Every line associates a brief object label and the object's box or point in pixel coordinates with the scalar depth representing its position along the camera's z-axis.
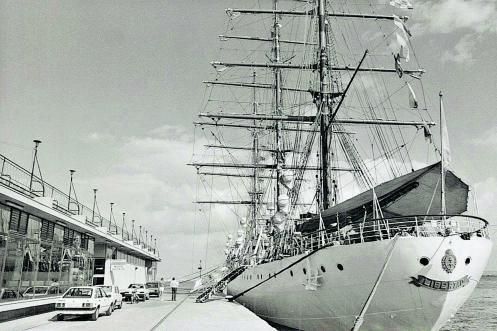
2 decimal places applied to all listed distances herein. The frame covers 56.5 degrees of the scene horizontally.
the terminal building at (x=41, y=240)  17.78
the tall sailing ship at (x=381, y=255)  14.62
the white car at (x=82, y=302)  17.11
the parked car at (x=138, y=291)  30.80
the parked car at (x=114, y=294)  21.84
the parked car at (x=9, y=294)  17.43
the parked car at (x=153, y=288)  38.91
